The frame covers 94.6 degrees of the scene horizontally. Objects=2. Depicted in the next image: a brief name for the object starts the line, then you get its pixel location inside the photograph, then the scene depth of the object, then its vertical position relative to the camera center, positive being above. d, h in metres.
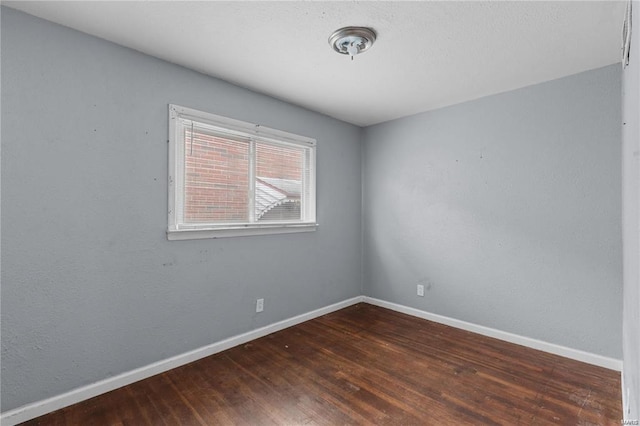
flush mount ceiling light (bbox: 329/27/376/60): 1.88 +1.16
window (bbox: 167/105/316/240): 2.40 +0.36
